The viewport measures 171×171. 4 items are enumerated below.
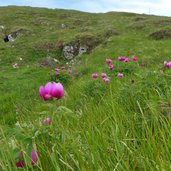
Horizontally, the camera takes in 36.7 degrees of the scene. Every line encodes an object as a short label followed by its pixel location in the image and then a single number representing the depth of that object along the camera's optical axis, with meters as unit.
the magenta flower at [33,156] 1.52
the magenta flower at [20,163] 1.50
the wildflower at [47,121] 1.78
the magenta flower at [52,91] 1.81
